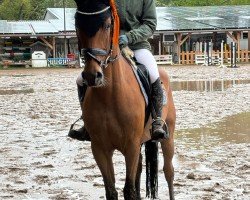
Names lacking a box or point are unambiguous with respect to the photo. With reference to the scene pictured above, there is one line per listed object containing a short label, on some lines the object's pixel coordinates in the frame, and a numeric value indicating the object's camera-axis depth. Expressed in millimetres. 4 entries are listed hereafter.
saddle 8249
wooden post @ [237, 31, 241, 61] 75763
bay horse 6772
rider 8466
